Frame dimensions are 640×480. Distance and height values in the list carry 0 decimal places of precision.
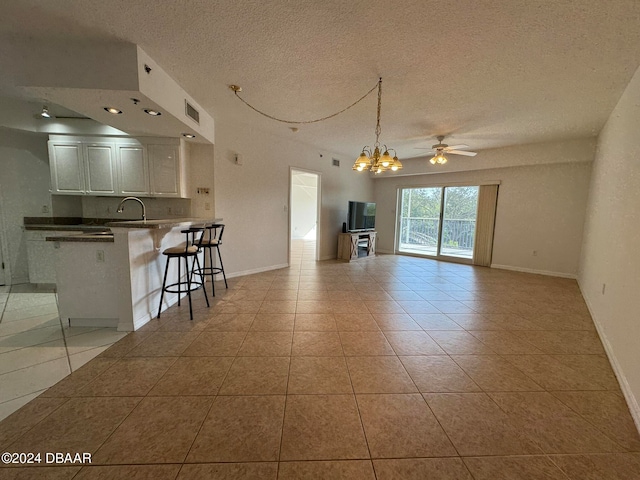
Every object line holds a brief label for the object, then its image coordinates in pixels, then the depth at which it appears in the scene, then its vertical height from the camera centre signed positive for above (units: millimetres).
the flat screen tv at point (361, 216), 6387 +21
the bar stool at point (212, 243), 3294 -401
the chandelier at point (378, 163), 3046 +679
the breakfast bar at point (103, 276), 2482 -655
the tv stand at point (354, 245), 6325 -735
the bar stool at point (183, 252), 2772 -438
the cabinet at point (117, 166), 3826 +673
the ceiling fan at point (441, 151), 4422 +1228
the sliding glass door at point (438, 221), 6352 -56
